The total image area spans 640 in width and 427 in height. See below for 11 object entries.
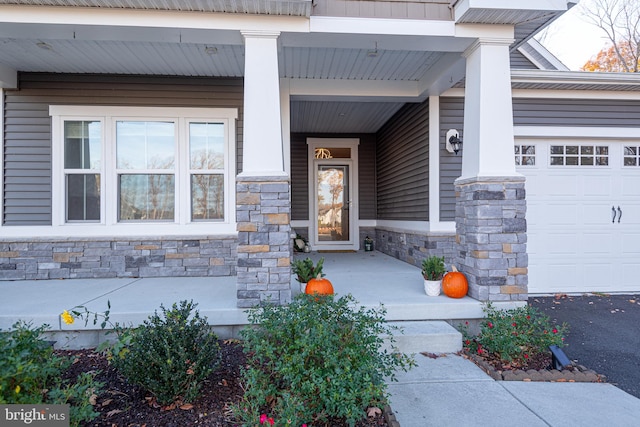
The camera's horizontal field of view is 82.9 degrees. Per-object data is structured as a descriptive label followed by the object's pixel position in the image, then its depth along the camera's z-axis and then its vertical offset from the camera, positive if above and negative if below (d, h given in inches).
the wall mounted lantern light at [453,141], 188.3 +38.0
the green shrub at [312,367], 69.1 -31.9
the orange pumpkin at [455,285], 130.4 -25.9
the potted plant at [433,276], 133.9 -23.1
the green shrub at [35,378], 61.4 -29.3
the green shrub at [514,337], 104.2 -36.6
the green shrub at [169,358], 76.4 -31.3
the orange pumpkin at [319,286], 125.6 -25.0
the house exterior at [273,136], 122.0 +37.7
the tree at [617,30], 432.5 +224.3
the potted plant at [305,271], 135.3 -20.8
